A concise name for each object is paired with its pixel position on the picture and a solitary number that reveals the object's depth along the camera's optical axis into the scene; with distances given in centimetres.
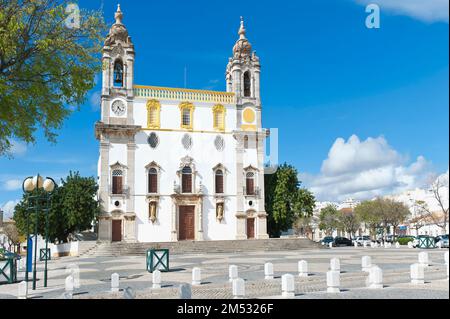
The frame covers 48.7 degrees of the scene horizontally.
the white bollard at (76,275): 1749
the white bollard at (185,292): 984
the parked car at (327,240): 5247
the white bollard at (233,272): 1668
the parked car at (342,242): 5197
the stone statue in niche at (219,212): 4322
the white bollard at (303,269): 1845
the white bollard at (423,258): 2057
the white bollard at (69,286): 1394
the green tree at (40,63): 1415
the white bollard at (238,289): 1249
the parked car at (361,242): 5023
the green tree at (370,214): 7172
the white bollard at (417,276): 1542
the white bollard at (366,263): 1969
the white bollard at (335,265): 1784
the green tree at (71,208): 3944
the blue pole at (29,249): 1798
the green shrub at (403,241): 5320
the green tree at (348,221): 8155
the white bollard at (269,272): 1791
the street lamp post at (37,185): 1722
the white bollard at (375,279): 1448
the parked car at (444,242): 4107
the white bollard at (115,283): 1517
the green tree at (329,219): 9775
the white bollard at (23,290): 1423
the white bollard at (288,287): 1306
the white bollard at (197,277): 1662
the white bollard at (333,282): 1394
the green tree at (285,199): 4556
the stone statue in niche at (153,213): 4153
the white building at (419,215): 8611
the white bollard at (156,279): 1566
